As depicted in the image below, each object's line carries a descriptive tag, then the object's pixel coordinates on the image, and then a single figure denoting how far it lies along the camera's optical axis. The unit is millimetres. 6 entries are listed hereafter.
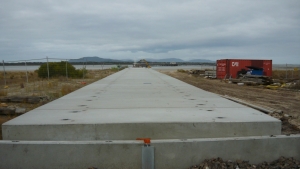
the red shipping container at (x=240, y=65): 20797
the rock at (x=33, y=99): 7495
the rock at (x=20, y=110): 5944
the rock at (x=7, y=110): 5870
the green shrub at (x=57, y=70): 17820
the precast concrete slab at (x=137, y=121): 3810
